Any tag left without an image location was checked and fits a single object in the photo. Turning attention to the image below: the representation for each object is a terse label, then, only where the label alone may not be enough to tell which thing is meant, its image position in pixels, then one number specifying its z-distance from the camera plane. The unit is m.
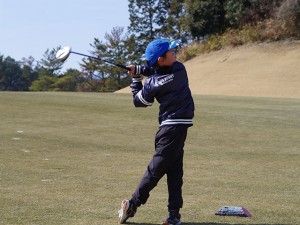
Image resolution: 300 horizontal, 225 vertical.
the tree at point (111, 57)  79.50
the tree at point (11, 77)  116.94
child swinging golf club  5.81
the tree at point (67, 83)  94.81
